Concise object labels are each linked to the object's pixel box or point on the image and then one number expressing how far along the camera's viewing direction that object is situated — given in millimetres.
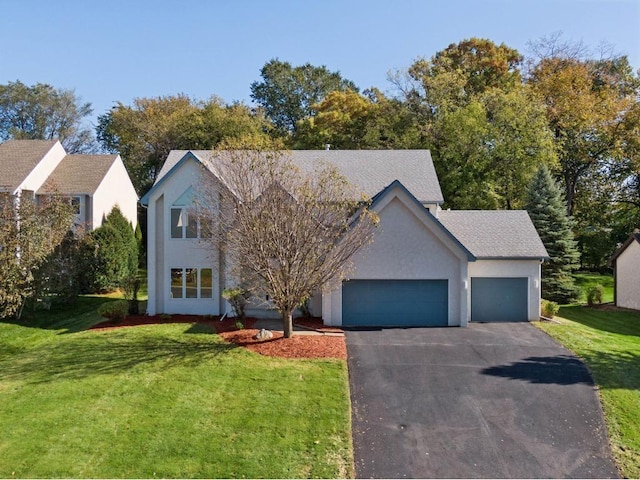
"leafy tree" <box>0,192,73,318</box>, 18609
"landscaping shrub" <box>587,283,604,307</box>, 25859
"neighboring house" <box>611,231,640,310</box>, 24297
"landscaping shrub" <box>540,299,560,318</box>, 19719
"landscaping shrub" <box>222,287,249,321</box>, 17781
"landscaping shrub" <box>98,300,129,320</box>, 18938
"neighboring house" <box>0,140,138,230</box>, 28016
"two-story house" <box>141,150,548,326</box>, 18312
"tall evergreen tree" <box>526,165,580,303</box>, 26281
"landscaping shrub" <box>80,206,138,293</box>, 25422
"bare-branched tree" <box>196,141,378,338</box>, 14625
